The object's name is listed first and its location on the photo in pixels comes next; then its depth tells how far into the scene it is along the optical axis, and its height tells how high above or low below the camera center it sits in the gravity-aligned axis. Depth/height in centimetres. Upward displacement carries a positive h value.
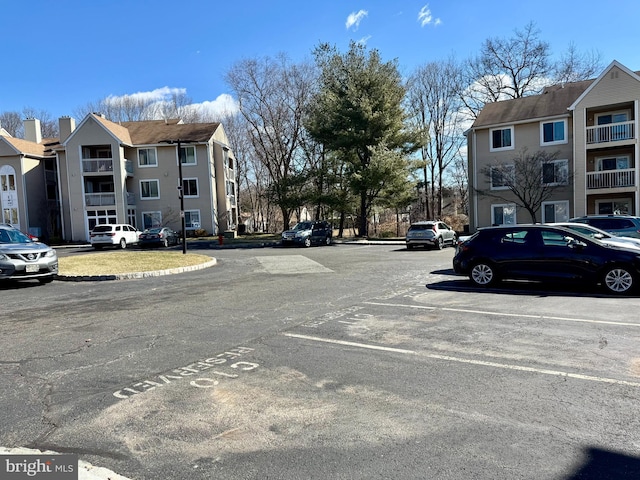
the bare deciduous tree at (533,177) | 3016 +223
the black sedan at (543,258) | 970 -120
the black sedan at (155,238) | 3162 -89
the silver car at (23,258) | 1266 -83
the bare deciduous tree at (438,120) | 5059 +1104
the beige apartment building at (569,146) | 2833 +438
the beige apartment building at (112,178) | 4028 +476
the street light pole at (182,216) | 2279 +33
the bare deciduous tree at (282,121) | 4597 +1076
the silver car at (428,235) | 2484 -126
